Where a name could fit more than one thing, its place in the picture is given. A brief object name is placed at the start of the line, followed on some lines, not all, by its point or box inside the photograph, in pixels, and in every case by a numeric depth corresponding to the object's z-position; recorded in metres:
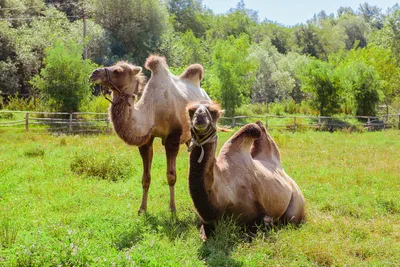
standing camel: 5.45
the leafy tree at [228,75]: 33.31
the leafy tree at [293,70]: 46.66
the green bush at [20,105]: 25.52
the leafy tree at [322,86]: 31.92
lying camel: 4.13
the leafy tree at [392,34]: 42.25
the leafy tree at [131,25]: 34.66
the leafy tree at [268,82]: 44.03
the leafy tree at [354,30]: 79.38
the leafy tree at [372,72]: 31.39
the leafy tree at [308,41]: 63.22
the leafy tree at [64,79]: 22.83
